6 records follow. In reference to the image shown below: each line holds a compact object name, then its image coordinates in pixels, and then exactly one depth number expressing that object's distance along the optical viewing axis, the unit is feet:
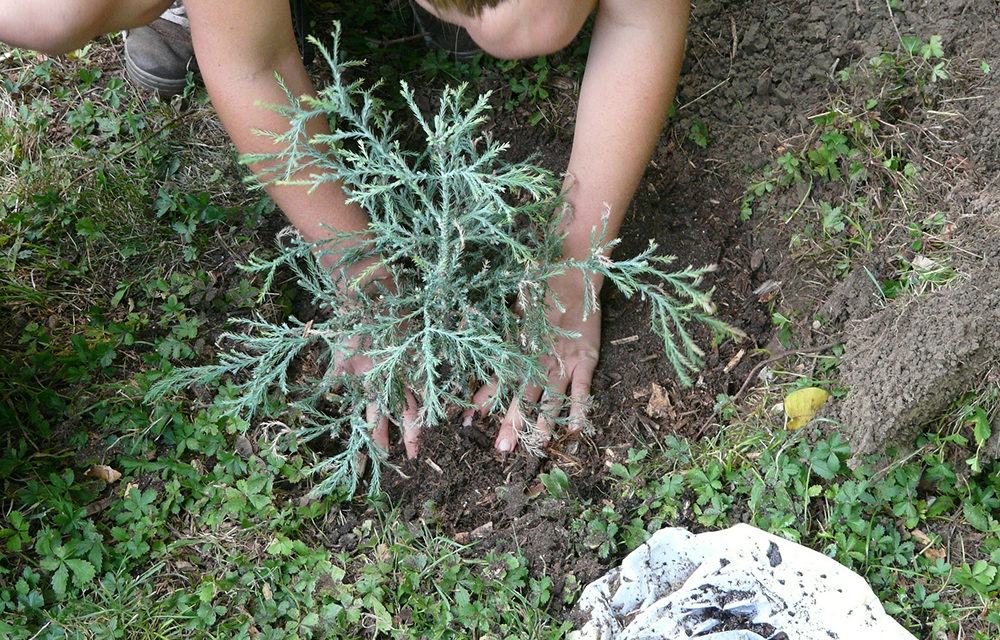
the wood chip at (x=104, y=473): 7.55
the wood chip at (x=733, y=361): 7.71
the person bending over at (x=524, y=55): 6.41
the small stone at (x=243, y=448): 7.57
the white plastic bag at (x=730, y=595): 6.23
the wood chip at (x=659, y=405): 7.63
